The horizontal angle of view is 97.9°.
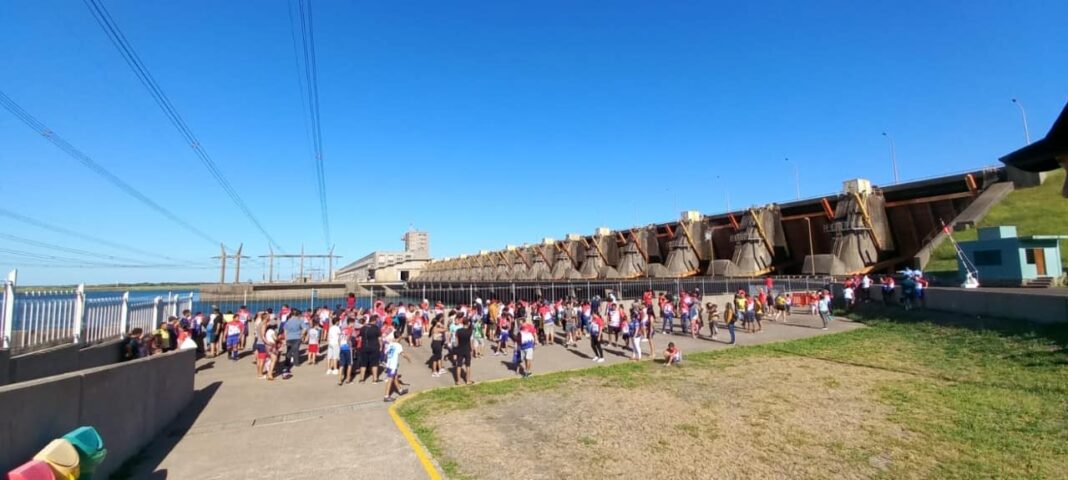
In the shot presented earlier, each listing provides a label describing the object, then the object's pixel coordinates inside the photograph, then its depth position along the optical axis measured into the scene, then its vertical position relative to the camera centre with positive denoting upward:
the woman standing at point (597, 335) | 15.05 -2.00
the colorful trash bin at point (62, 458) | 4.31 -1.60
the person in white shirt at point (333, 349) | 13.66 -2.00
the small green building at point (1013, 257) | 22.97 +0.21
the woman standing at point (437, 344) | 13.24 -1.91
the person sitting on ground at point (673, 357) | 14.23 -2.62
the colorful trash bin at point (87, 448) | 4.76 -1.67
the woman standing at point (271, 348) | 12.90 -1.81
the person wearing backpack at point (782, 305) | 23.23 -1.85
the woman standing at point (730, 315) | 17.53 -1.74
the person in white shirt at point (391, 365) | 10.69 -1.98
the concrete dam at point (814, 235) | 43.00 +3.95
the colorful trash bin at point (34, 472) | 3.83 -1.55
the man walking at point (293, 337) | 13.60 -1.60
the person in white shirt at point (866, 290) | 25.47 -1.35
